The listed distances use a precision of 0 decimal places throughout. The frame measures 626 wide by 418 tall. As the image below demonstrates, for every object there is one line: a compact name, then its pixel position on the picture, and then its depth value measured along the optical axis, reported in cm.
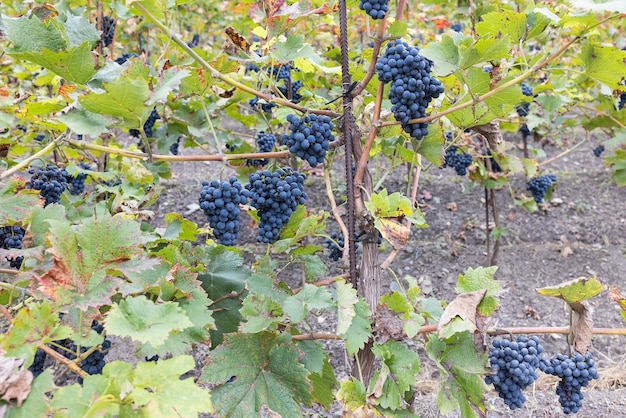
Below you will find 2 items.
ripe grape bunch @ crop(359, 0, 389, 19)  144
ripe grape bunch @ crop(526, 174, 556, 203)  391
